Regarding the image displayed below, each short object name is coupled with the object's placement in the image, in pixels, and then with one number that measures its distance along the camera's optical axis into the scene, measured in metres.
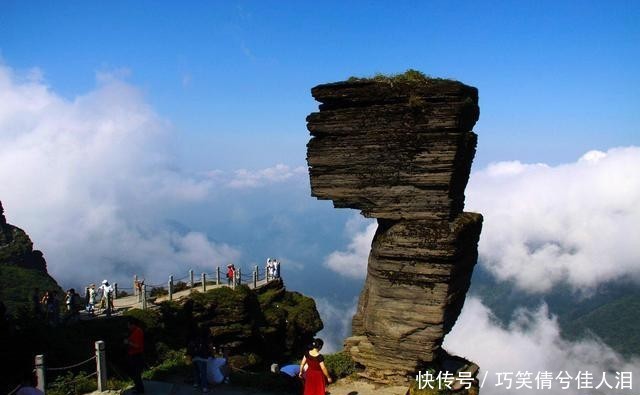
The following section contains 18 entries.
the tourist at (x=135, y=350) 14.55
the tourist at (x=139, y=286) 32.69
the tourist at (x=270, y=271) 42.23
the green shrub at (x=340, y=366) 19.44
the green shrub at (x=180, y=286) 36.88
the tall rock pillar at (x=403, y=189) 17.45
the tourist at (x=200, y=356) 16.52
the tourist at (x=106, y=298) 27.61
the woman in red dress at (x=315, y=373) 13.98
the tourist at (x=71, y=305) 25.64
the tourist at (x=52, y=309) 24.83
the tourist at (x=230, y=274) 39.39
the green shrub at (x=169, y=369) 19.21
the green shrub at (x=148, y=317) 27.58
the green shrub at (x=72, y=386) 15.70
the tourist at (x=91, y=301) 28.51
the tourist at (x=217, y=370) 17.16
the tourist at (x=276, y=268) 42.22
